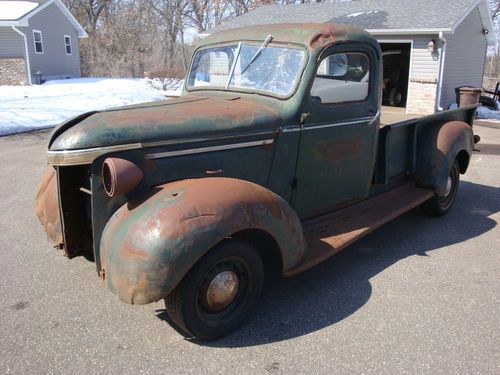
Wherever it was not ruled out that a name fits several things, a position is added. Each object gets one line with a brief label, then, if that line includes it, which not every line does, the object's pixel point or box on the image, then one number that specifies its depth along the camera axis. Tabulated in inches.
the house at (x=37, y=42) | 940.6
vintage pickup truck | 107.4
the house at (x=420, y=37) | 548.1
